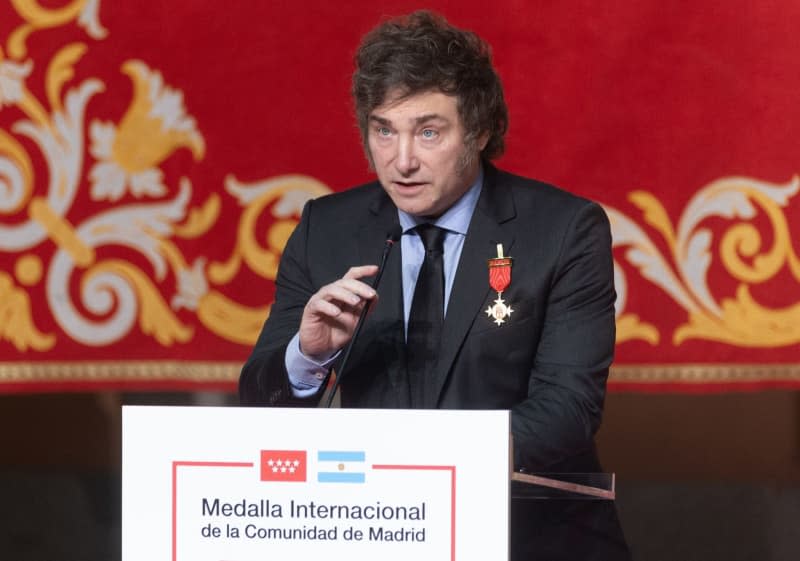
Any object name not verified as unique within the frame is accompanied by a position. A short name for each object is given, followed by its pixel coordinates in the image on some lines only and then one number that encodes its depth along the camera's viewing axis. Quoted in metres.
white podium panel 7.86
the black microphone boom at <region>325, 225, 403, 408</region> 8.08
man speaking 8.32
